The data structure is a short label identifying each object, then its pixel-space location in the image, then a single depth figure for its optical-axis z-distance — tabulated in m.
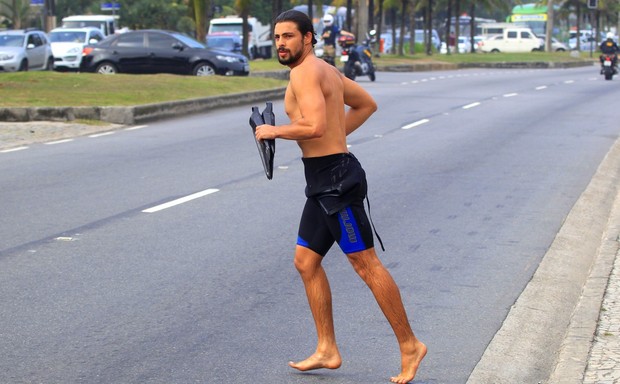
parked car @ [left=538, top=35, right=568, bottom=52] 82.94
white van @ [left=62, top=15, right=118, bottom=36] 48.96
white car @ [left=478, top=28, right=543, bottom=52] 82.75
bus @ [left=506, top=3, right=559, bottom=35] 105.81
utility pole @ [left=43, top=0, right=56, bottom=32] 48.19
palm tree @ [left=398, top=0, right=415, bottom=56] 58.44
